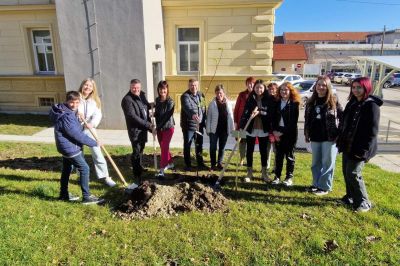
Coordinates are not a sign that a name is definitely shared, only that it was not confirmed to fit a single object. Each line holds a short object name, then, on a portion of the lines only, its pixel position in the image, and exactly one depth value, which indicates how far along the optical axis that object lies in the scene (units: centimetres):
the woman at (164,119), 534
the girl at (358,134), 387
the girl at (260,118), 496
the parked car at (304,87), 1662
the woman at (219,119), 557
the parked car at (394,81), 3459
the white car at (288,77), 2296
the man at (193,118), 549
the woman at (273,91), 496
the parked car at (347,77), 3725
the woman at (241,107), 548
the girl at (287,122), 484
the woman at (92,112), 477
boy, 408
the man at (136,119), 494
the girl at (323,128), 445
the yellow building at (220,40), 1133
